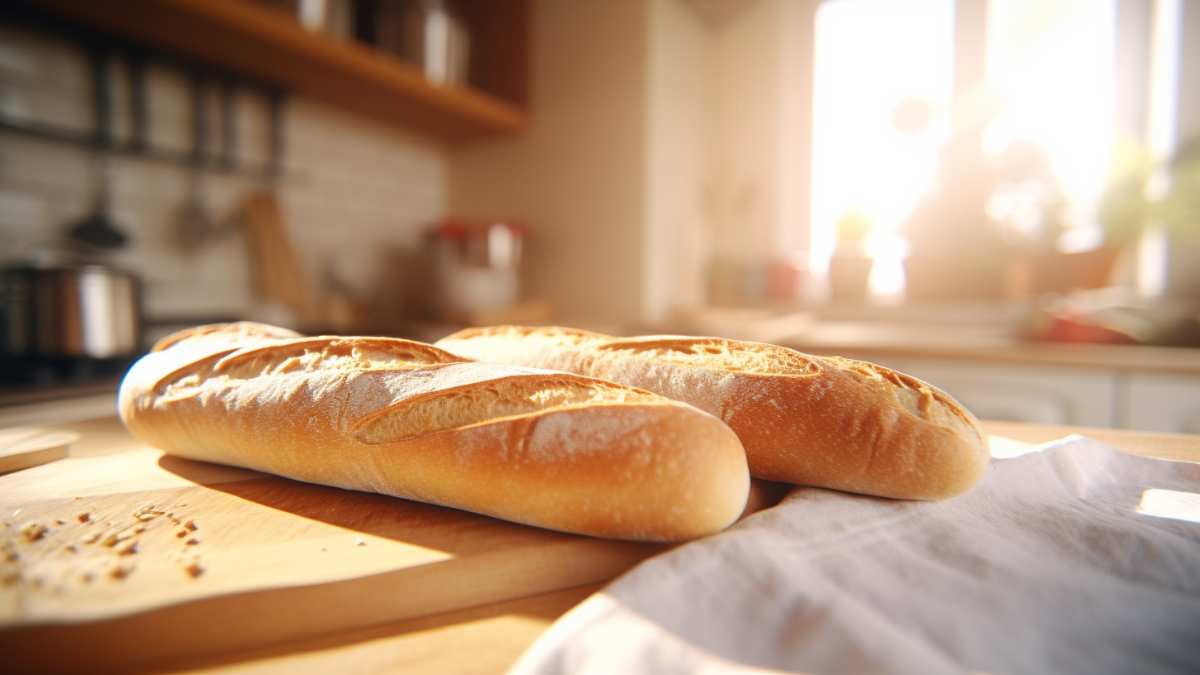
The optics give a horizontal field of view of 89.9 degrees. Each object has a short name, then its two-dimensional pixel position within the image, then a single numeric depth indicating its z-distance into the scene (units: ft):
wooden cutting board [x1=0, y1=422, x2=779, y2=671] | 1.22
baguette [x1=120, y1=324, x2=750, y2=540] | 1.54
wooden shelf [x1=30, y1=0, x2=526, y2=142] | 4.75
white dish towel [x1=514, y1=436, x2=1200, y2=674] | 1.12
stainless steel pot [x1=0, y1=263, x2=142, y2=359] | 3.79
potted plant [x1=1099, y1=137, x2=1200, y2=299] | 6.56
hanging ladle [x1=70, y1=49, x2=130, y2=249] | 5.07
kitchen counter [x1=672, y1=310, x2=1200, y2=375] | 4.73
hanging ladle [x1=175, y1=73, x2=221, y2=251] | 5.80
